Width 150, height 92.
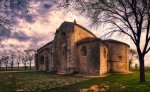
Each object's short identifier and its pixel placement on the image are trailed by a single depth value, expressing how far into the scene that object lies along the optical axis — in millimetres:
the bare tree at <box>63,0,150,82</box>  10637
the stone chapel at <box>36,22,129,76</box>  17600
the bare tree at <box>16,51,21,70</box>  36441
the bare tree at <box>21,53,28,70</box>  35956
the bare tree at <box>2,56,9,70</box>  34695
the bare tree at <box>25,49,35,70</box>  35357
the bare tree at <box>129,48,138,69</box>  32543
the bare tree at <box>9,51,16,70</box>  36263
